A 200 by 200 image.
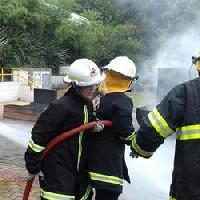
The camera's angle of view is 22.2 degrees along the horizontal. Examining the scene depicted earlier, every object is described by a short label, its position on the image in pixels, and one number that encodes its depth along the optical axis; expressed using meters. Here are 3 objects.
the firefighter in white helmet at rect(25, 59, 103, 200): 3.54
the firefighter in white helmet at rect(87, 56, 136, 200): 3.76
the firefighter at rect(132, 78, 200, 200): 2.91
